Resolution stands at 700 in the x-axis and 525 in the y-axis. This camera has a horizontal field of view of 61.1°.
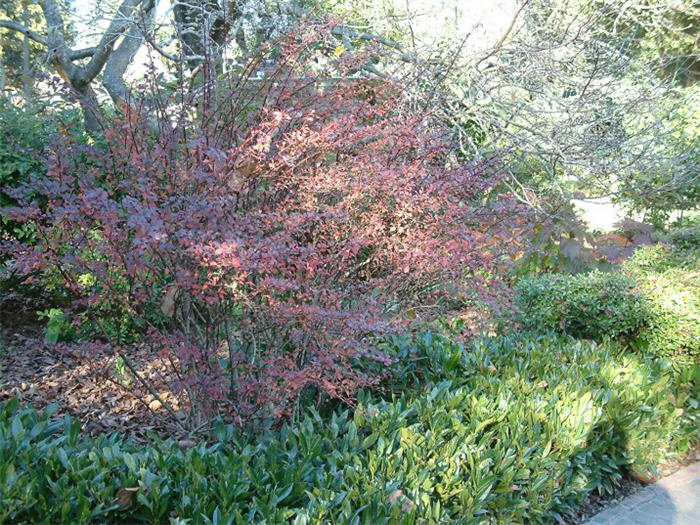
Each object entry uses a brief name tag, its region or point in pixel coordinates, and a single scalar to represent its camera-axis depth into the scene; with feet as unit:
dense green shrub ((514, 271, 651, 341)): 16.74
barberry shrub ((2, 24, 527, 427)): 9.11
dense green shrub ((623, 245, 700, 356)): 15.79
